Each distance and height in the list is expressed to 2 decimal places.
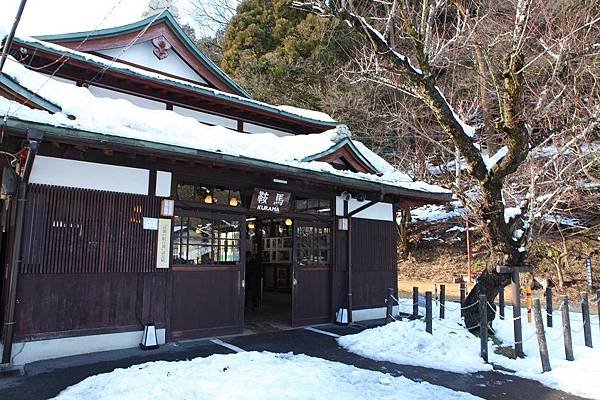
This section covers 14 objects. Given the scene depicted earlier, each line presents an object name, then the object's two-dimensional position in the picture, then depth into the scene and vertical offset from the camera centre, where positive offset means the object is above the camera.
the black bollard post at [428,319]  8.55 -1.21
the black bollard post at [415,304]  10.29 -1.10
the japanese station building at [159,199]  6.92 +1.15
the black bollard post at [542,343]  6.91 -1.34
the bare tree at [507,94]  7.57 +3.24
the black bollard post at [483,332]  7.54 -1.28
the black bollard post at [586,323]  8.34 -1.25
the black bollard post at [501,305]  11.04 -1.25
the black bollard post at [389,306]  9.83 -1.10
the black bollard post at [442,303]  11.01 -1.17
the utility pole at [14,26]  3.50 +1.90
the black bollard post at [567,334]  7.38 -1.28
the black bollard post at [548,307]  10.41 -1.19
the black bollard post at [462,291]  10.90 -0.85
